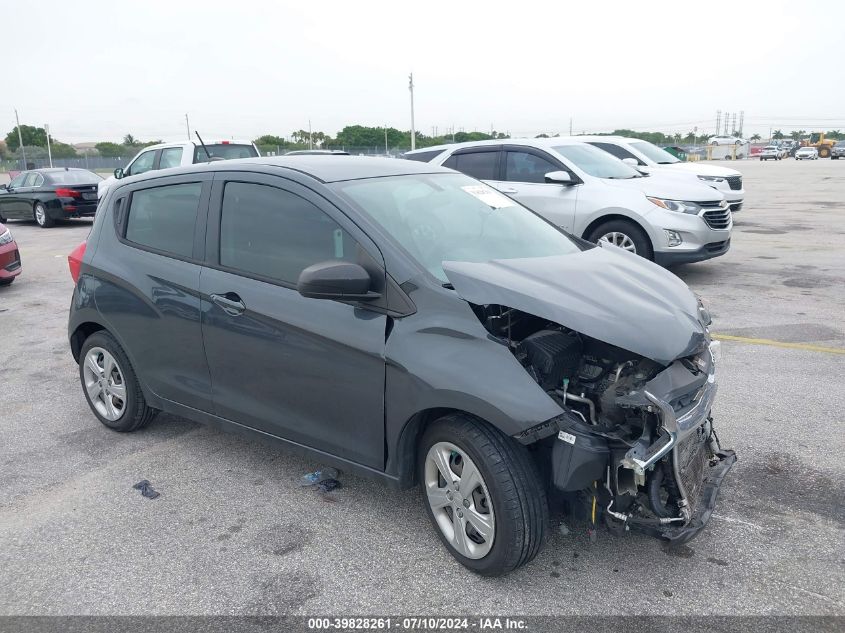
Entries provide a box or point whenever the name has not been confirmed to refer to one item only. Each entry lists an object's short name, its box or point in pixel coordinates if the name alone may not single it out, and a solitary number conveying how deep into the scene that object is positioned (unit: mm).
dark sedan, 17141
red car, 9422
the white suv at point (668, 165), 12680
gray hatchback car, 2797
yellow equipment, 64688
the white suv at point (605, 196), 8609
